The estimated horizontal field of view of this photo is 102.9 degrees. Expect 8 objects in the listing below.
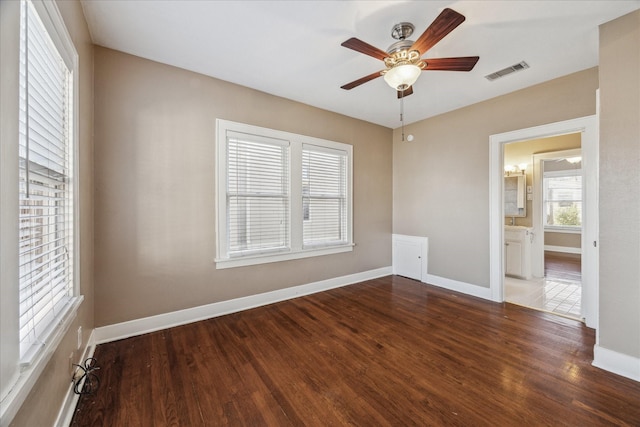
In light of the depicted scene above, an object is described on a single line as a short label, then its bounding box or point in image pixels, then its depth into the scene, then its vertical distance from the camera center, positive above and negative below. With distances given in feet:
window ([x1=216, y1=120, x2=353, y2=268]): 10.03 +0.70
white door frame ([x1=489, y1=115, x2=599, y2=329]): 8.86 +0.88
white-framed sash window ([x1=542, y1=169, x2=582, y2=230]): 20.29 +1.01
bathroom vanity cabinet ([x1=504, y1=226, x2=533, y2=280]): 14.62 -2.32
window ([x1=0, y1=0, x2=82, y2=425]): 3.00 +0.32
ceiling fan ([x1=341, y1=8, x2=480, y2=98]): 5.77 +3.87
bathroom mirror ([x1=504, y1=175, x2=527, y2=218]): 17.75 +1.13
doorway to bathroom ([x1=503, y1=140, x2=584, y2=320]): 12.44 -1.03
